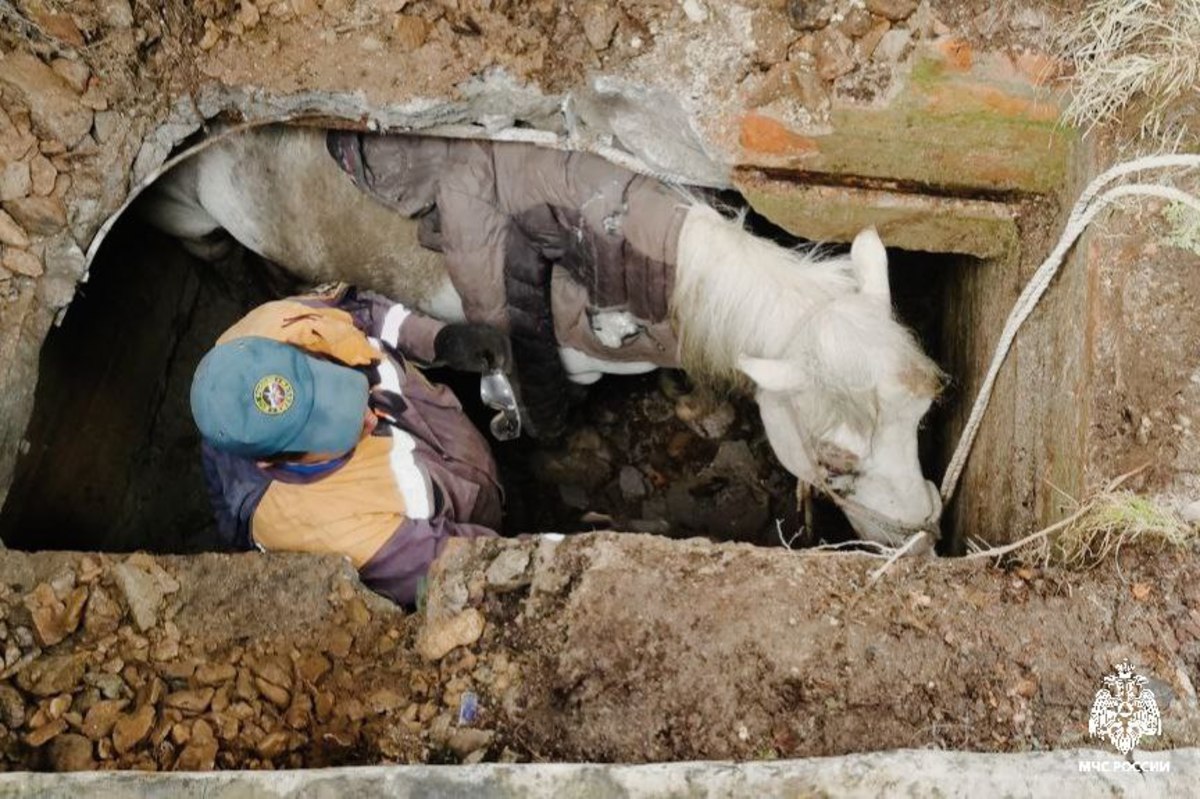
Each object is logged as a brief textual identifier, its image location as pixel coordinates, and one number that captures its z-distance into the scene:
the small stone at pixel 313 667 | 2.62
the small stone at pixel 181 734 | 2.45
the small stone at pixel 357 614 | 2.75
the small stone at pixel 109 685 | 2.55
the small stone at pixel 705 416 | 4.63
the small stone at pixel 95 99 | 3.15
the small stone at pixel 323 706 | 2.53
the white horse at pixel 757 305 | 3.01
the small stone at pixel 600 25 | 3.10
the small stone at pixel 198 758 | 2.41
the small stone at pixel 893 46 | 2.94
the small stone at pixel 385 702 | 2.54
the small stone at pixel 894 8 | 2.94
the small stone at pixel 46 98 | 3.08
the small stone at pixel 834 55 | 2.97
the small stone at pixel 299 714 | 2.50
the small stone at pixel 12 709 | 2.47
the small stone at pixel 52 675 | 2.55
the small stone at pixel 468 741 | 2.44
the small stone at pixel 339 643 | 2.69
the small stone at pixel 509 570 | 2.73
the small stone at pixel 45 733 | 2.44
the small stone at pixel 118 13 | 3.13
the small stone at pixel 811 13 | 2.99
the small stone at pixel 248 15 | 3.17
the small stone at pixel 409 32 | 3.17
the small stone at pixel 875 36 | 2.96
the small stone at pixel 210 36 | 3.20
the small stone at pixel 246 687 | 2.55
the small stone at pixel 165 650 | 2.65
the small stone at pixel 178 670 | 2.61
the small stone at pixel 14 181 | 3.08
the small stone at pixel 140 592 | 2.70
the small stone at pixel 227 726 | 2.47
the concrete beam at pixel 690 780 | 2.12
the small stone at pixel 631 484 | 4.67
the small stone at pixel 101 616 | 2.67
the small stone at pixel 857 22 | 2.97
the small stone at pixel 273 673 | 2.59
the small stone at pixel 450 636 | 2.63
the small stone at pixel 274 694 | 2.55
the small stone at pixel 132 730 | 2.44
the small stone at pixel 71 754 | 2.41
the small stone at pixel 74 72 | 3.12
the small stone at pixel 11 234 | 3.05
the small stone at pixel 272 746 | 2.43
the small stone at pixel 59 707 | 2.49
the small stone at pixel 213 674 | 2.59
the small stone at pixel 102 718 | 2.47
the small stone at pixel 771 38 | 3.02
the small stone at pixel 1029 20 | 2.91
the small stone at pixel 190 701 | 2.52
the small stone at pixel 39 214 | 3.10
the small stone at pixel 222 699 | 2.53
